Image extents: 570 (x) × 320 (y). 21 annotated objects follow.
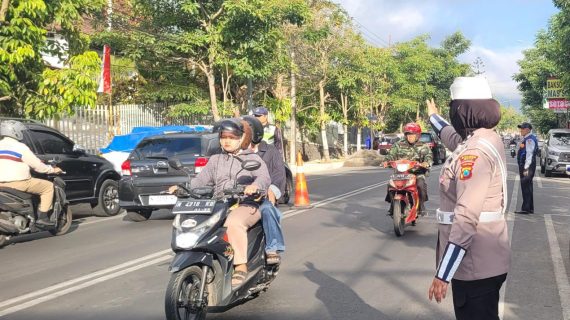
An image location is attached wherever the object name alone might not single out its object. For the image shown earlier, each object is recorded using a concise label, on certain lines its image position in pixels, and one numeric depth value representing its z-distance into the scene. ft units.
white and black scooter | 14.82
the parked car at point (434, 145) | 104.47
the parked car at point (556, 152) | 74.90
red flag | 62.13
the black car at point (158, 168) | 35.42
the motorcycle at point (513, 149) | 117.86
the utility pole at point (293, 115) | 93.04
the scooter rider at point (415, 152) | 31.42
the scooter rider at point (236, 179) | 16.51
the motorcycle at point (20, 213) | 28.45
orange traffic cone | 41.96
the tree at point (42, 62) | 37.86
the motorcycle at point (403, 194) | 30.30
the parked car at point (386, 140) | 120.32
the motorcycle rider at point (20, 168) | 29.01
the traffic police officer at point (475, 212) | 9.39
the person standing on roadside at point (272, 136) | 30.24
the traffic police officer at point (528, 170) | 38.75
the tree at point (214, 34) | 66.90
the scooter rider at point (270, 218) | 18.01
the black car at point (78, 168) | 35.09
